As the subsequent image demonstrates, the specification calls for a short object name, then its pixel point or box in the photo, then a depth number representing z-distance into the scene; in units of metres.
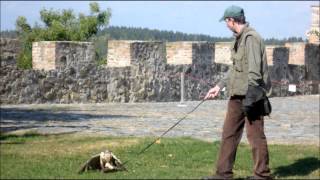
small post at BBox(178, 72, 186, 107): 22.39
